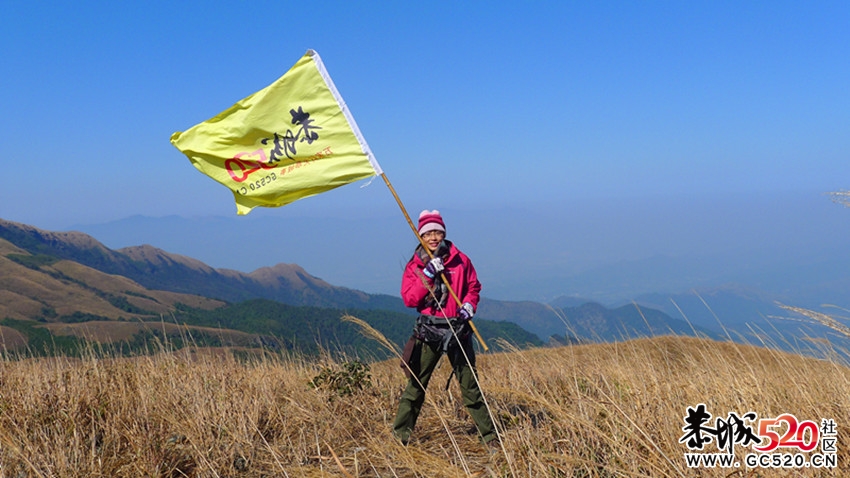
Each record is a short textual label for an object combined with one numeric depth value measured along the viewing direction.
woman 5.22
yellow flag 5.89
